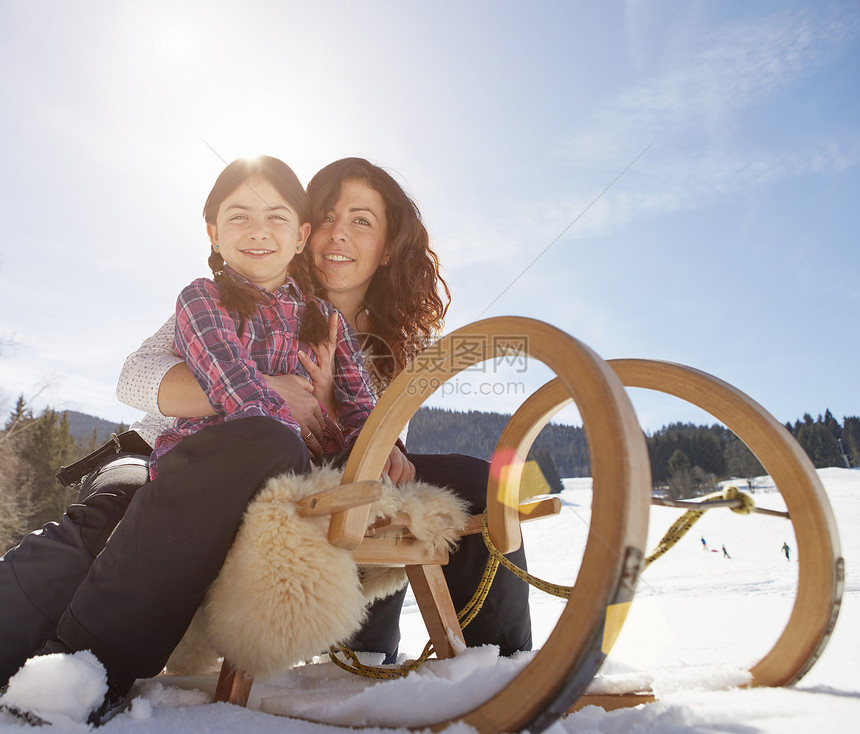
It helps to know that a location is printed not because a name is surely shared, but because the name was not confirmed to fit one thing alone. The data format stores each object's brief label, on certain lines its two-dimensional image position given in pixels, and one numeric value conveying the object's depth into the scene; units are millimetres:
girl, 1444
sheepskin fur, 993
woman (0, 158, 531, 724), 1291
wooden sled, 649
